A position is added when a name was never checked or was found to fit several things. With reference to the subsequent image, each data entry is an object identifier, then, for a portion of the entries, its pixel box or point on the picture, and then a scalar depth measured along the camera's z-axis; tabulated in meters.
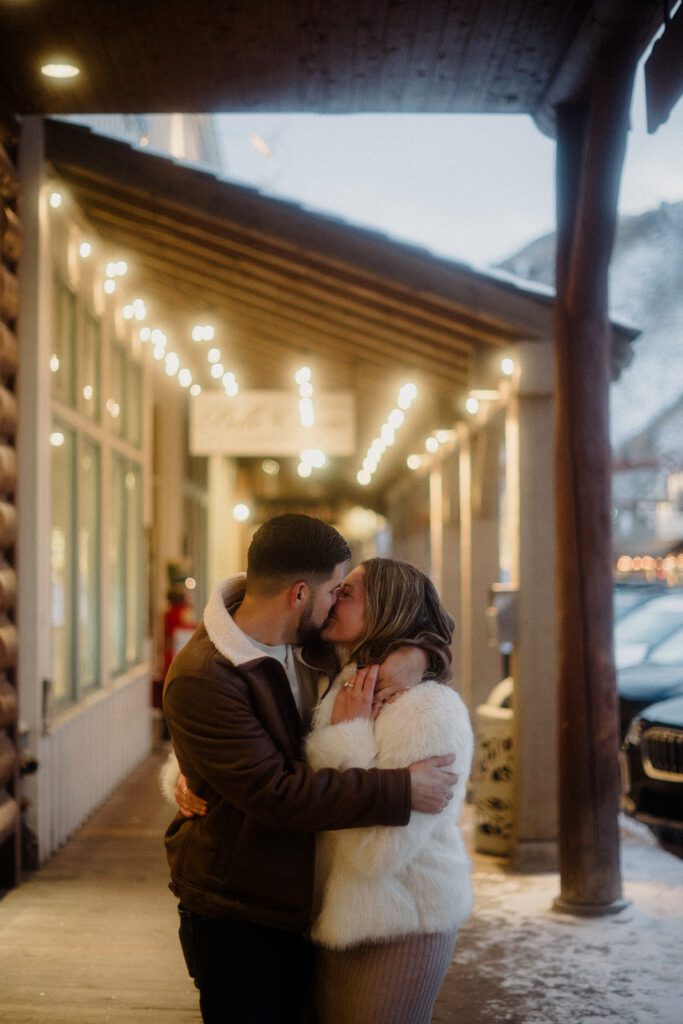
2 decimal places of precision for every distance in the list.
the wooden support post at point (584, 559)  6.50
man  2.87
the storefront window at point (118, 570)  11.13
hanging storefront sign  11.23
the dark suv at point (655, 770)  8.64
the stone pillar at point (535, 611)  7.75
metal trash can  8.00
